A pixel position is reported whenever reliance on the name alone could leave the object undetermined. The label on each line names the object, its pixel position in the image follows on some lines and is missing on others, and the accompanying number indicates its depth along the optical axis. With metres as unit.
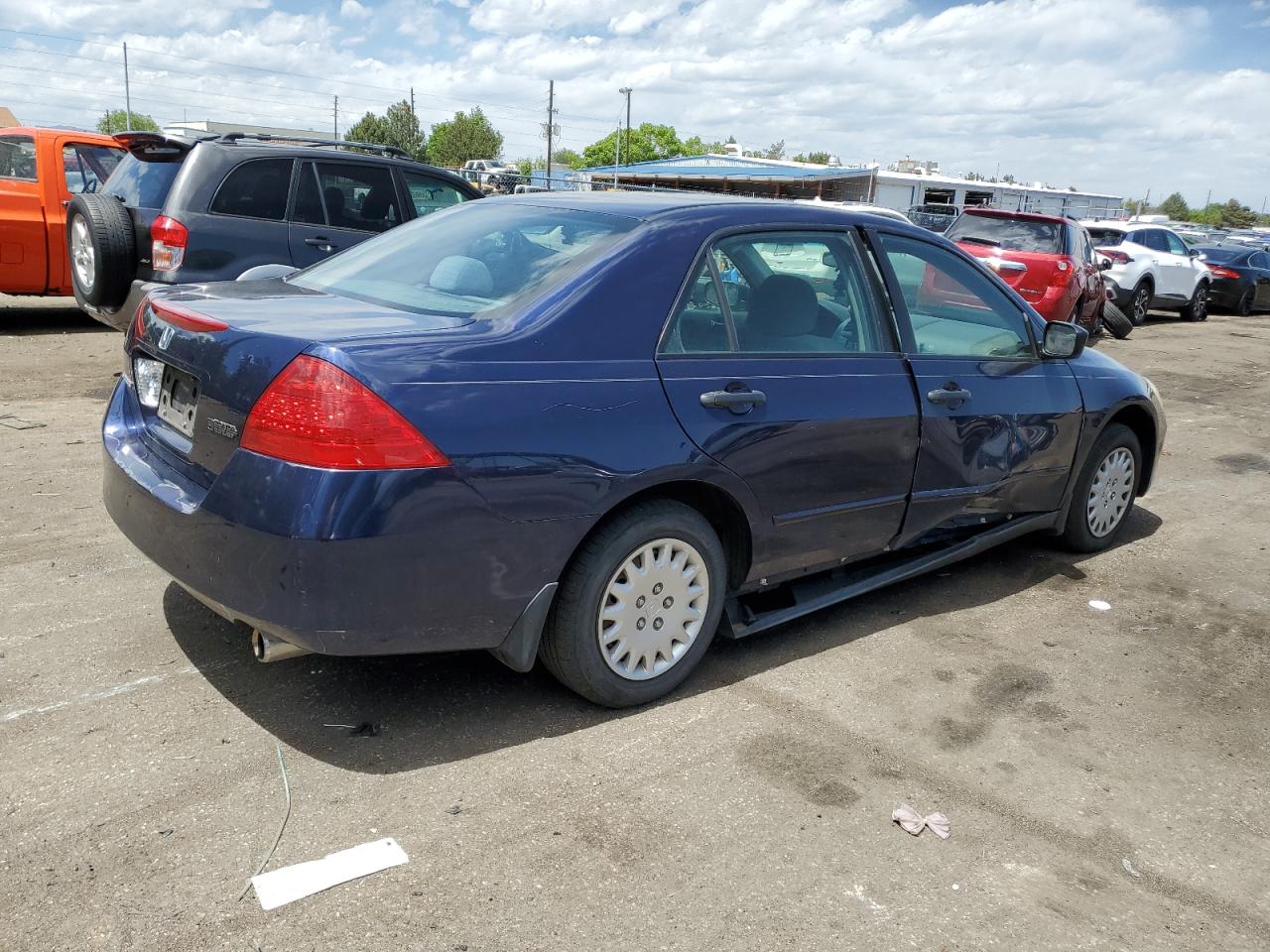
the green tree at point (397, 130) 90.62
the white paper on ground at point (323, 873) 2.53
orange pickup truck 9.65
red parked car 12.69
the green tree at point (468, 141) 100.69
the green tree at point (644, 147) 131.12
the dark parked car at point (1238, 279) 22.22
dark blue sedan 2.88
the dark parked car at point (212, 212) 7.24
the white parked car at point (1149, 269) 18.25
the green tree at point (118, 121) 90.19
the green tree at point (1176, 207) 117.88
